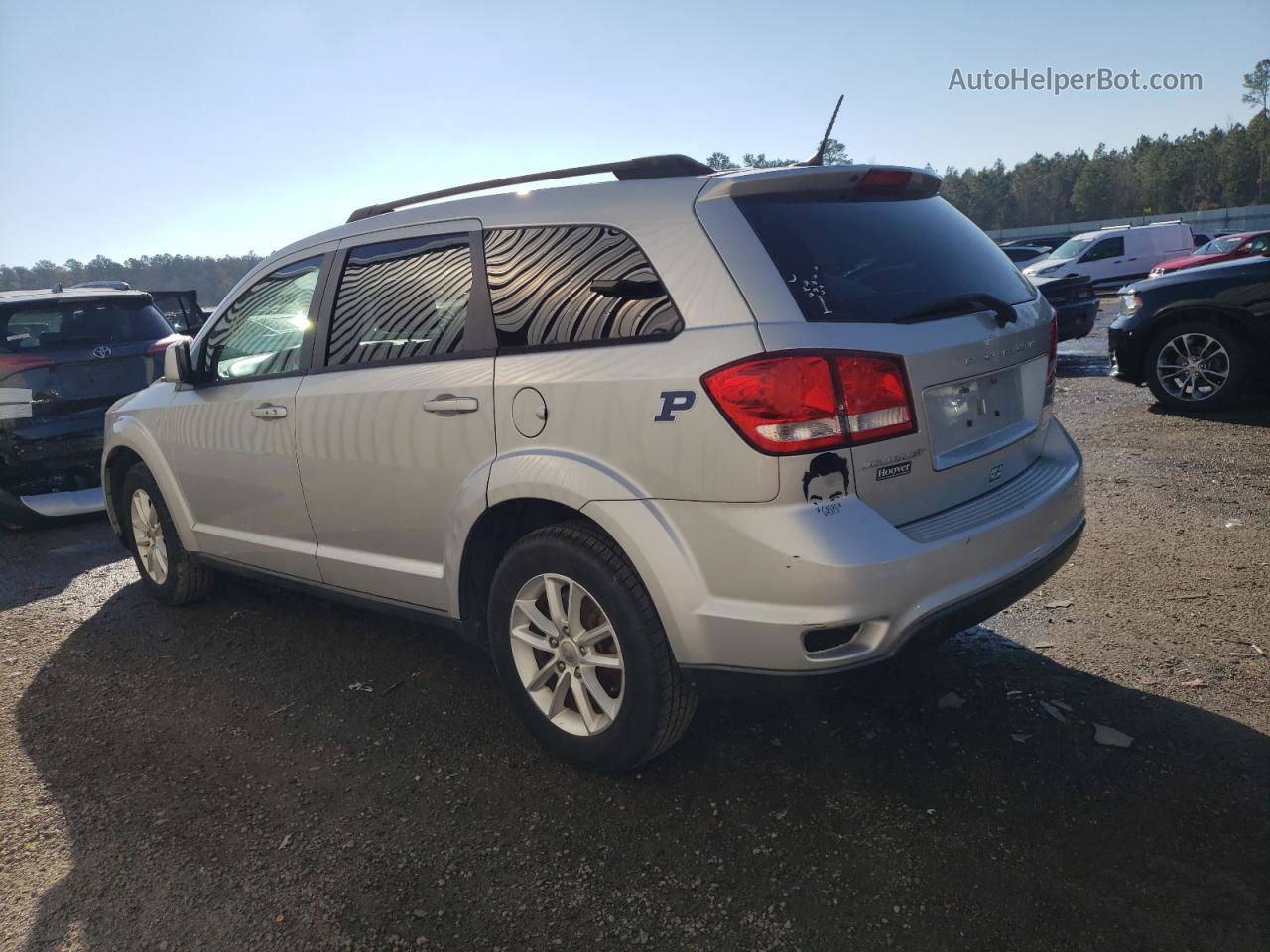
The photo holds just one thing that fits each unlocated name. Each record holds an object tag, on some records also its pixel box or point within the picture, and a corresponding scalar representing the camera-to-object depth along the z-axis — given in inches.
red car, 631.2
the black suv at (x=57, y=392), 267.1
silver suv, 95.3
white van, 938.1
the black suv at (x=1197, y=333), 295.3
